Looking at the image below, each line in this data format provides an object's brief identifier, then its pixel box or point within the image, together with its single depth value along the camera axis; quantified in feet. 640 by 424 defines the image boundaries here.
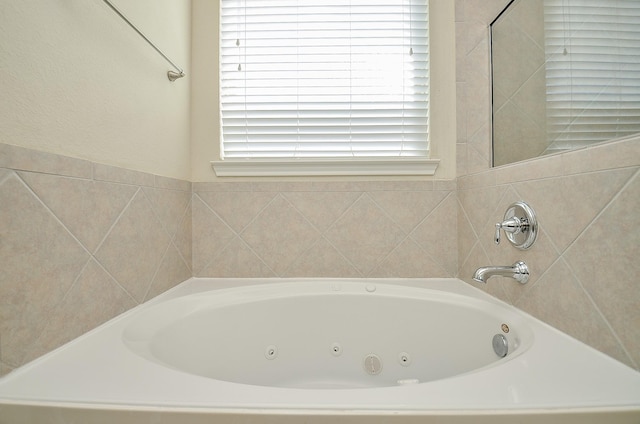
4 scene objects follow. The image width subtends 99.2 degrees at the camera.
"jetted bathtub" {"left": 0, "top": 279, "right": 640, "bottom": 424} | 1.35
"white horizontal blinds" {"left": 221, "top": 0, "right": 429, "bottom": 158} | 4.19
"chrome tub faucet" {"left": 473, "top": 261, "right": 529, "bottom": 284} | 2.62
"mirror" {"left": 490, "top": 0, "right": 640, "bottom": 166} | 2.24
